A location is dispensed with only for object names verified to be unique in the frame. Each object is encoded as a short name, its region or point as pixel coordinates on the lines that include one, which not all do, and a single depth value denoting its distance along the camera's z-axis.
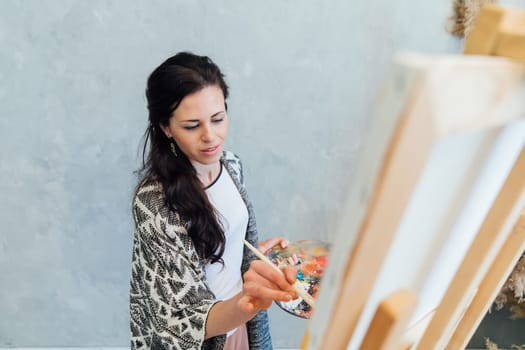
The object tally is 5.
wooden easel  0.21
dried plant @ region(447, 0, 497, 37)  1.13
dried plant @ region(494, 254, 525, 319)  1.16
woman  0.84
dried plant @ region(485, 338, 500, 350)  1.40
